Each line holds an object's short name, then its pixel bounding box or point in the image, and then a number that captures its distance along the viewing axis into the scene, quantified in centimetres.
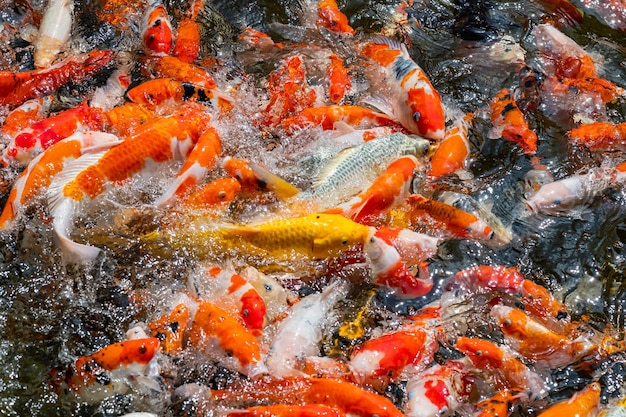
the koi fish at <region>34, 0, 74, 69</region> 508
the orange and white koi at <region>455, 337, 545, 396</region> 321
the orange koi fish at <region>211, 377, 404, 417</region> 285
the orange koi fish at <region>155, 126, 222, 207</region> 381
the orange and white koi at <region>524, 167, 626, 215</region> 412
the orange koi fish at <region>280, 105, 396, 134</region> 441
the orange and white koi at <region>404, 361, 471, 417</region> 301
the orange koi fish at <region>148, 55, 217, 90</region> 466
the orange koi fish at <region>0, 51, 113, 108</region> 461
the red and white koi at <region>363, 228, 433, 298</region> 348
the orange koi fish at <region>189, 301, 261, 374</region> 309
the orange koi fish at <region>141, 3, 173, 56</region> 502
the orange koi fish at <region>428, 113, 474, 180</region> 423
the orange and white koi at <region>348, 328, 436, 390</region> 311
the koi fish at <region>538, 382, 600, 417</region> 302
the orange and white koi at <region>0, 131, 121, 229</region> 380
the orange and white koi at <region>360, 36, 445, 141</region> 437
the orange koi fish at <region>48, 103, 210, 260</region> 373
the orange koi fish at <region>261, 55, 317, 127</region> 456
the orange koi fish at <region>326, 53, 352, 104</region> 476
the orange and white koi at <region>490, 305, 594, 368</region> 332
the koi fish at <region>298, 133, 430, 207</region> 392
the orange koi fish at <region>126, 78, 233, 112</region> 445
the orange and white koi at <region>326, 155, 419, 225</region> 378
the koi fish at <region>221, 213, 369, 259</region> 355
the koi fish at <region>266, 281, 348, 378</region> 313
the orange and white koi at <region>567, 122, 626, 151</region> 451
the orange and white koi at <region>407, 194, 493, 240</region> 383
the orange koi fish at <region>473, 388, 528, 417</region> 301
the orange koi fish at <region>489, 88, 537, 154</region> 452
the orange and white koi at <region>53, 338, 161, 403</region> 303
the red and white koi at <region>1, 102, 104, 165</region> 409
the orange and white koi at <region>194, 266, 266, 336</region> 330
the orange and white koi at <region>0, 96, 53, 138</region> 432
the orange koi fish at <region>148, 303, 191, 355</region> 323
